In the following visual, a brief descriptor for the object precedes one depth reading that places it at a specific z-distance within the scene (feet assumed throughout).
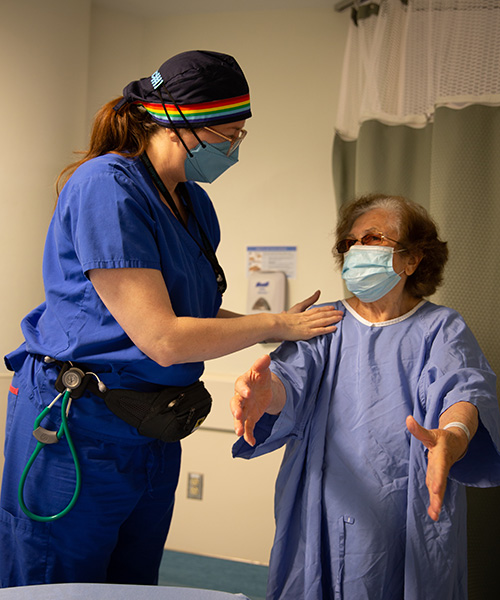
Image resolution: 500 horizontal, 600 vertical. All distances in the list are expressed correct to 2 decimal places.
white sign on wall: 8.77
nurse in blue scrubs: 3.92
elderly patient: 4.37
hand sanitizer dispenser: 8.72
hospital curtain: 6.31
